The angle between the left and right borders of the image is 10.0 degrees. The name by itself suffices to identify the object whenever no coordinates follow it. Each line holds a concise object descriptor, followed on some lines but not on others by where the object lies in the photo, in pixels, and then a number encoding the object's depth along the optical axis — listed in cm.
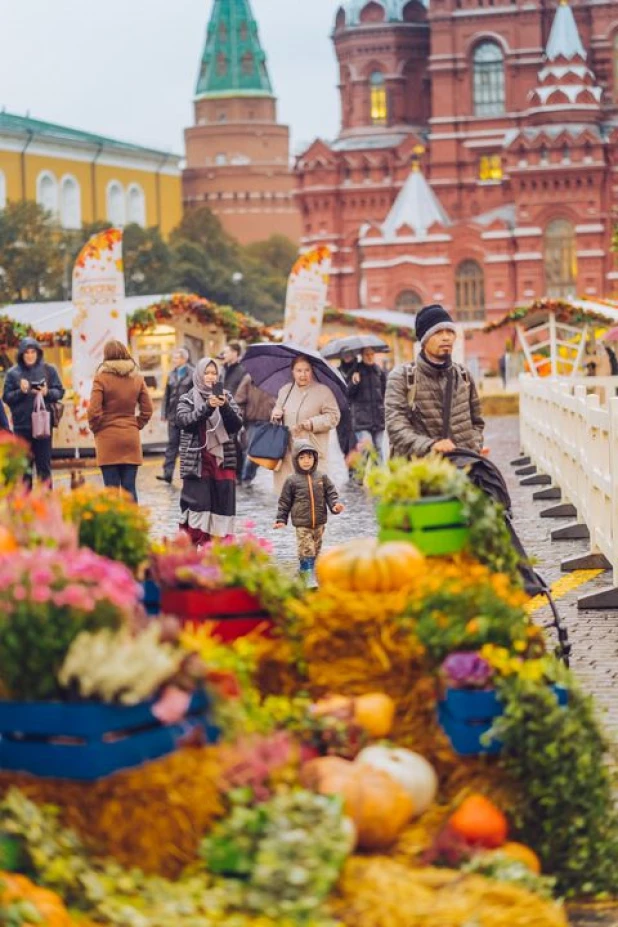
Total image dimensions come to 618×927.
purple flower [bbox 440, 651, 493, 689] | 897
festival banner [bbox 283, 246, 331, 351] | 4243
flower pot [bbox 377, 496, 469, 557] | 1023
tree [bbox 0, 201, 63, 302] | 12117
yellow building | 16933
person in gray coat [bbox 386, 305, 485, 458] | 1423
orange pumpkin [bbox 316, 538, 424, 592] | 957
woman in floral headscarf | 2122
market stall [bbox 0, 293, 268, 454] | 4906
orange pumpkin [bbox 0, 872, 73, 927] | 722
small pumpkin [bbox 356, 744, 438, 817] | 869
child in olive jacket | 2025
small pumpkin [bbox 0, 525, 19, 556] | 922
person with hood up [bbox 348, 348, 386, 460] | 3688
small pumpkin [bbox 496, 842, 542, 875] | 850
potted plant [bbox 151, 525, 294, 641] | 954
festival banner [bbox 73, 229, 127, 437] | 4162
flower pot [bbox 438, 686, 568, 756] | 892
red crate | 954
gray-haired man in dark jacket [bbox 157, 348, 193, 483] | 3440
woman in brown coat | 2349
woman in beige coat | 2271
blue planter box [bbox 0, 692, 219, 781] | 756
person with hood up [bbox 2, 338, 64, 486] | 2953
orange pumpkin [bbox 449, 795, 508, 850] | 856
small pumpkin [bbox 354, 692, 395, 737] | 895
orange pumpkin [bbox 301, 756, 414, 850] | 833
